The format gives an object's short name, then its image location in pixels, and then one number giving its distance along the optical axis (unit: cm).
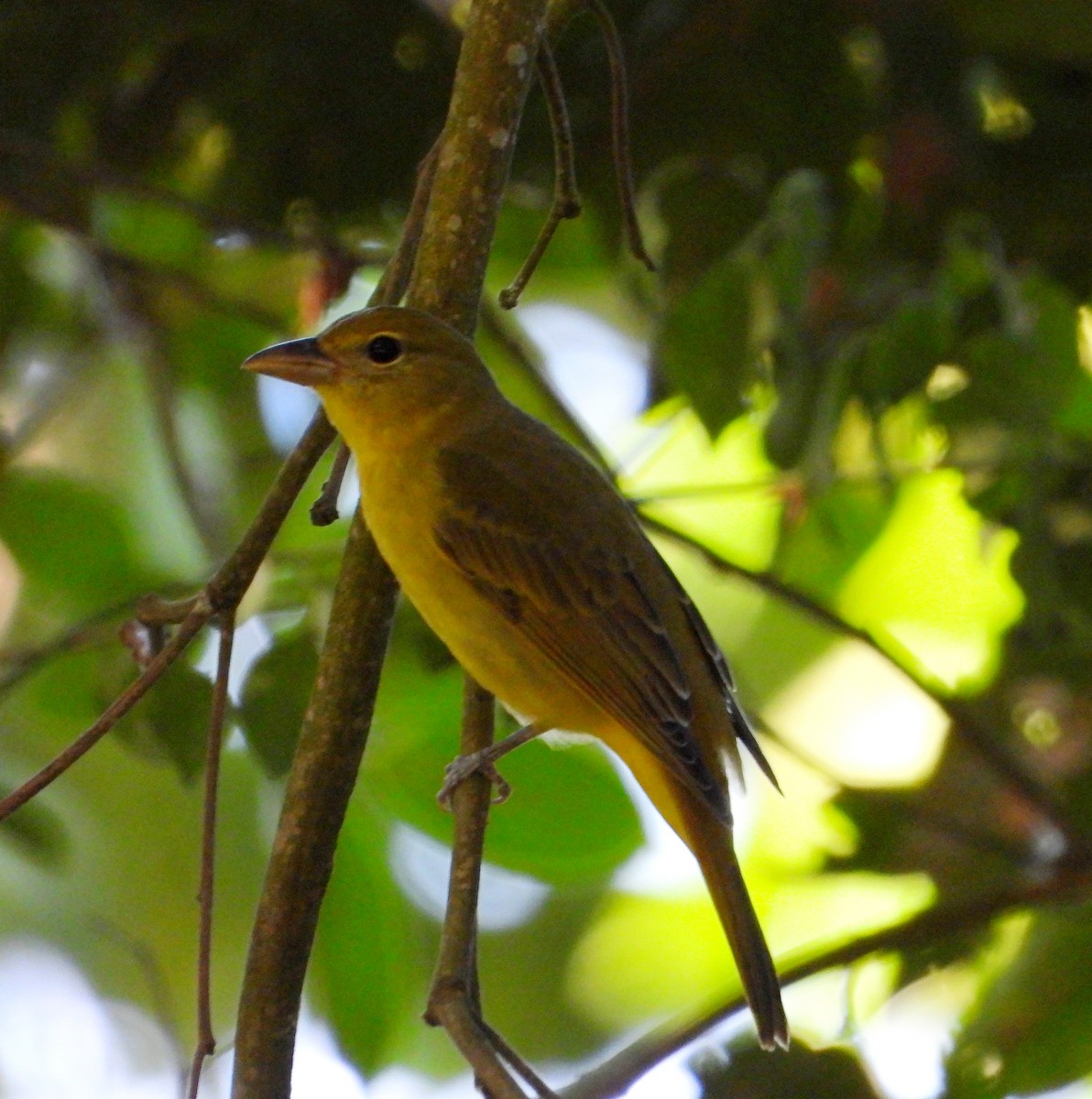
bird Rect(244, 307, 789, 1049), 548
